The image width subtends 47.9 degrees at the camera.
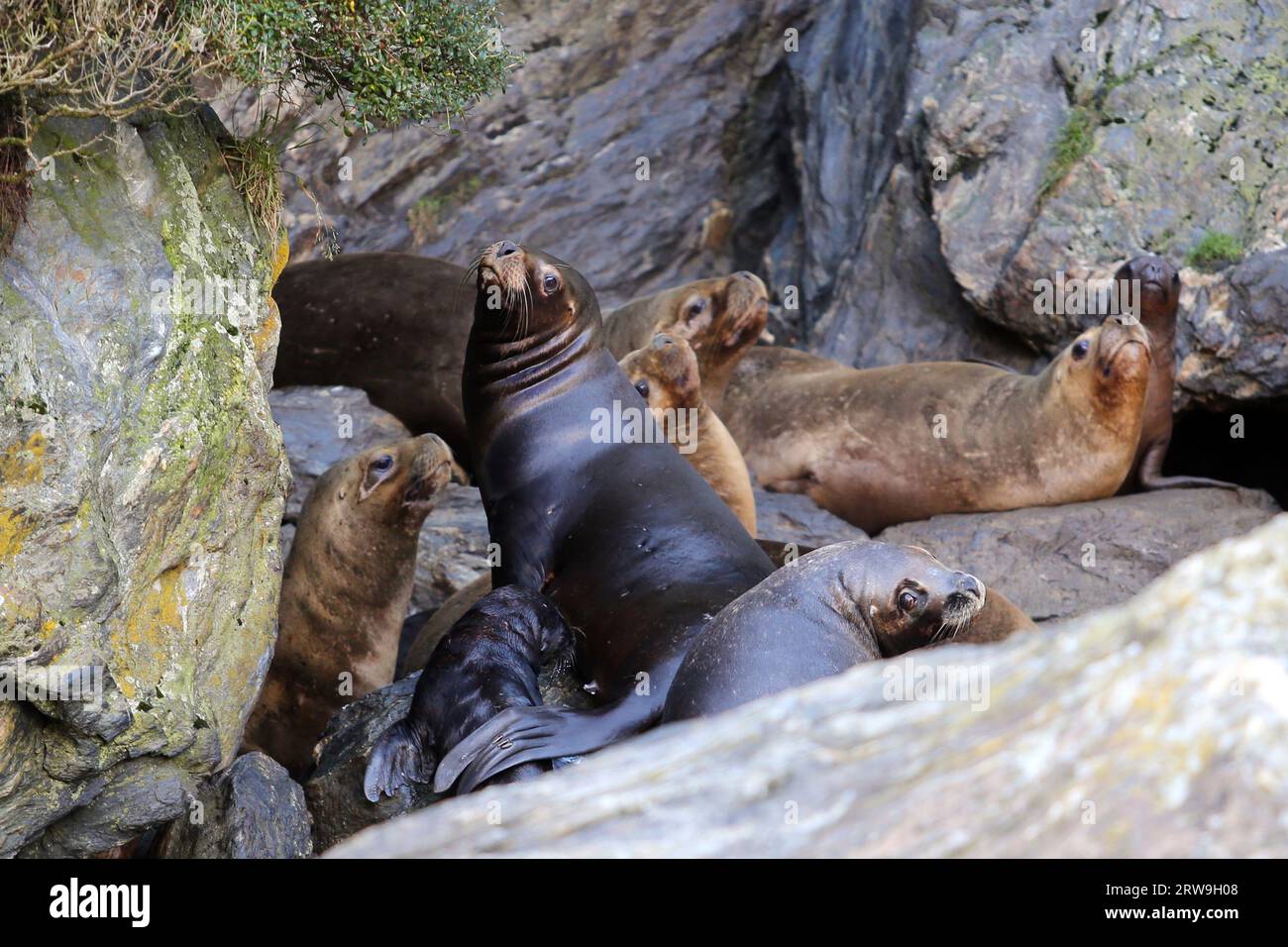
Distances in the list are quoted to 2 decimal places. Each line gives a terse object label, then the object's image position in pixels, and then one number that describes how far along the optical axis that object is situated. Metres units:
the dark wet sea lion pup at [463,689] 5.03
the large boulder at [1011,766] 1.87
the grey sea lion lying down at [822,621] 4.43
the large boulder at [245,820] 4.90
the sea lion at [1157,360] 8.70
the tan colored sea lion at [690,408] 7.57
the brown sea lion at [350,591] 6.82
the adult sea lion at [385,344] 9.17
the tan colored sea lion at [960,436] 8.80
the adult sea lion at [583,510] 5.14
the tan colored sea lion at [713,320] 9.09
